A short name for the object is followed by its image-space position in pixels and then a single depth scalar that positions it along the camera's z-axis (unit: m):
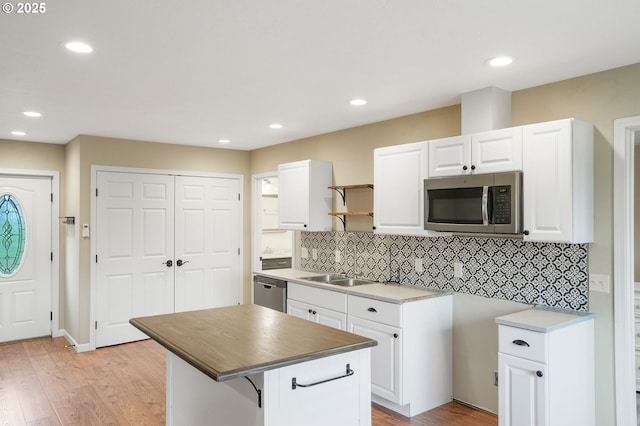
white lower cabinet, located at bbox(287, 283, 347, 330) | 3.94
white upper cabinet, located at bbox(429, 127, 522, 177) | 3.00
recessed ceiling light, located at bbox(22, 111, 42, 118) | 4.08
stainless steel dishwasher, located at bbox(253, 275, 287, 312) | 4.66
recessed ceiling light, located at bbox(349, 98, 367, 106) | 3.69
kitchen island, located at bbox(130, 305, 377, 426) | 1.91
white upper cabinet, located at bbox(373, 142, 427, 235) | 3.62
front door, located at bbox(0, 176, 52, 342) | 5.50
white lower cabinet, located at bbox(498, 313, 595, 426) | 2.64
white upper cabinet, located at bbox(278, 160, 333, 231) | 4.82
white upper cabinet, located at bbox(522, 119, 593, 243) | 2.74
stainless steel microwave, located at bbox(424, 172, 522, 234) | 2.94
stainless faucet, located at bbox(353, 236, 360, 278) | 4.65
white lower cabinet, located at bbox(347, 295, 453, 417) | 3.40
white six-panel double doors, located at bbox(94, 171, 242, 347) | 5.33
